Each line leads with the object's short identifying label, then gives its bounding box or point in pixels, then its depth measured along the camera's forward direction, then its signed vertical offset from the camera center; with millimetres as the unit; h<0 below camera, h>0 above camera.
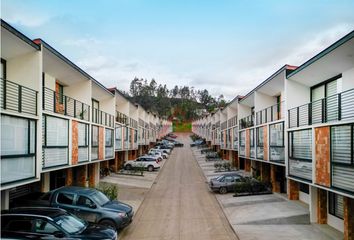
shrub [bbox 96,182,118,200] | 18891 -3267
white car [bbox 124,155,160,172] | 36906 -3351
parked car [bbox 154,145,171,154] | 59594 -2804
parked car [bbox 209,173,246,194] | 25188 -3652
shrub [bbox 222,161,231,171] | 37375 -3647
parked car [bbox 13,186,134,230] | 14086 -2985
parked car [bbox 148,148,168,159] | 49194 -3019
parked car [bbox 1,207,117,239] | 10219 -2841
